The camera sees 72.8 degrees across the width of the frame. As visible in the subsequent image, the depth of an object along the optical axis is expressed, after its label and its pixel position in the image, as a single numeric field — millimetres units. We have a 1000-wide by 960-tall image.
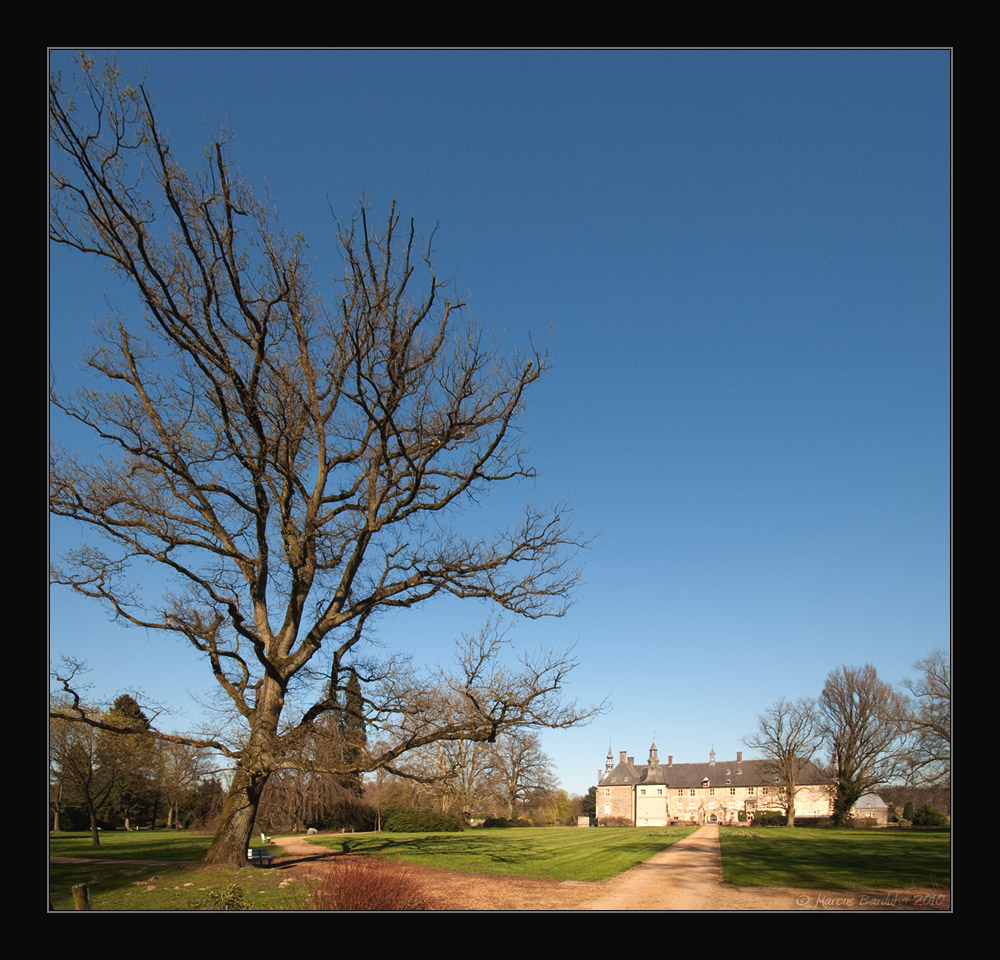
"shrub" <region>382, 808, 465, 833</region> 30906
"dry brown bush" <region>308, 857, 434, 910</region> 9312
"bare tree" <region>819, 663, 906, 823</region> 43281
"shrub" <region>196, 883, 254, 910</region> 9952
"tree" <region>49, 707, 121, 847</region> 25375
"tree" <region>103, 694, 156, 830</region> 14352
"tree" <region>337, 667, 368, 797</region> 14701
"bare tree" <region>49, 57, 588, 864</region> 13797
